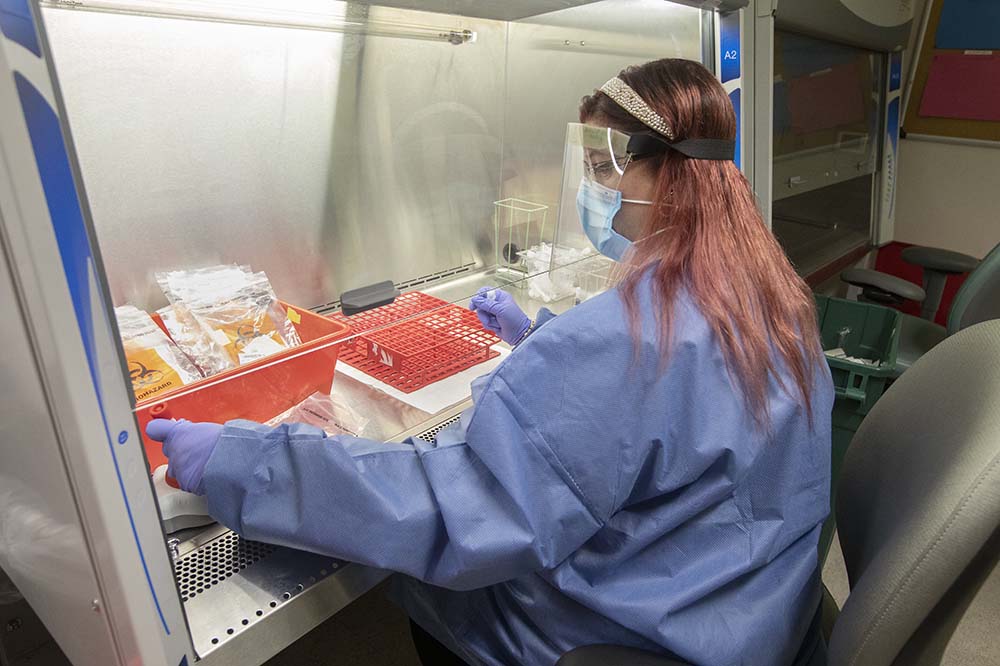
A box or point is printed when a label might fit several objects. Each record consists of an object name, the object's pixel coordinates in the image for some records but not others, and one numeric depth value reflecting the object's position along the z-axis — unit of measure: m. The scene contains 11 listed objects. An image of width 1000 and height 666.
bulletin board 2.89
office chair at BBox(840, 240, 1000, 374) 2.00
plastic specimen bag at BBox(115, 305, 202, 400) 1.05
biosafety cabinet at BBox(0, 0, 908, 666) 0.56
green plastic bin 1.79
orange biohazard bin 0.93
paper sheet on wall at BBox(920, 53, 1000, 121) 2.91
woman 0.75
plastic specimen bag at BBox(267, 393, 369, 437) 1.07
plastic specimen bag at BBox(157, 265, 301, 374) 1.18
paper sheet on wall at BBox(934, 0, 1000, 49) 2.85
